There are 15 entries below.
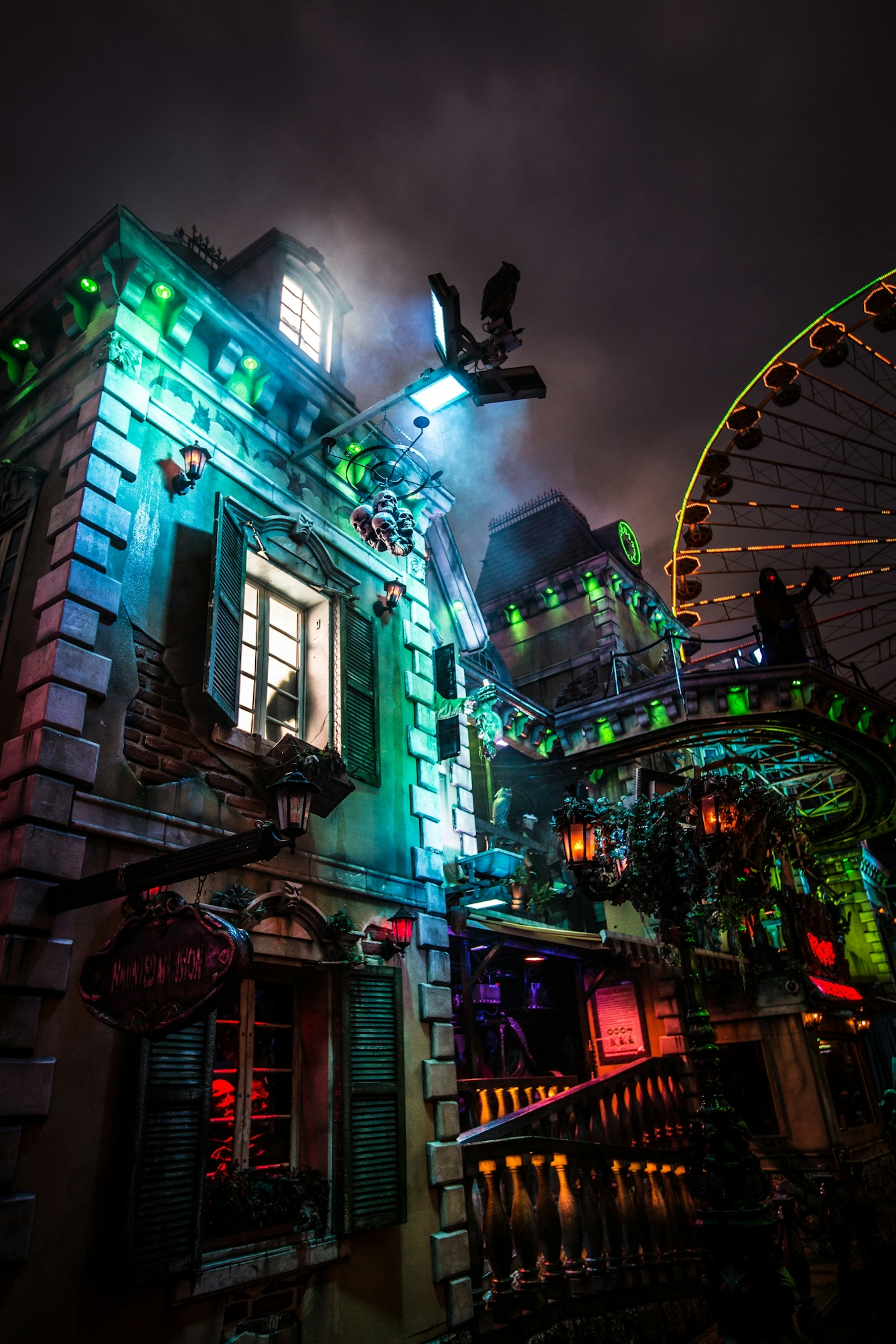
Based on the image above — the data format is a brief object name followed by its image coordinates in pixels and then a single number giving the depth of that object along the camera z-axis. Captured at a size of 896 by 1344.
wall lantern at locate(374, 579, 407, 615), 10.19
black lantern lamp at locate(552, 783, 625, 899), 9.73
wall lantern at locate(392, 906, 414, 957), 8.05
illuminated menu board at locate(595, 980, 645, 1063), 14.31
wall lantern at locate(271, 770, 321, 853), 5.08
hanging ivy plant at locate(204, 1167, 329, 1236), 5.84
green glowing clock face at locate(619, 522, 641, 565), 25.34
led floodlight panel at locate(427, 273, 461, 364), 9.26
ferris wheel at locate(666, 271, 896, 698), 16.66
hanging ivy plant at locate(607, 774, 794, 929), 9.56
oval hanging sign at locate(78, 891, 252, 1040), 4.47
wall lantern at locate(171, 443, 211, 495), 7.71
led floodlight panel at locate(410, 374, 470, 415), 9.45
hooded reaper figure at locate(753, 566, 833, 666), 15.85
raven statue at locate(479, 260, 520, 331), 9.38
